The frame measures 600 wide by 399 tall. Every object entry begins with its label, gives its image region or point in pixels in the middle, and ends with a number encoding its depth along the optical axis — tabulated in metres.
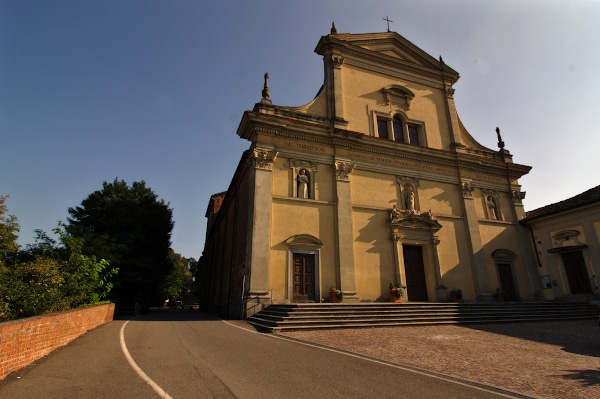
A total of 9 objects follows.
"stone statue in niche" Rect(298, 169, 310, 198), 17.42
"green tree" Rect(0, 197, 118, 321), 8.20
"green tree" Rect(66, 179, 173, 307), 23.83
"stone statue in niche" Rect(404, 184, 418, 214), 19.47
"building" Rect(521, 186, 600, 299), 18.19
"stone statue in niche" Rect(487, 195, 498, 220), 21.88
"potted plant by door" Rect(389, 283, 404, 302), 16.41
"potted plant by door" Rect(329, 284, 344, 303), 15.40
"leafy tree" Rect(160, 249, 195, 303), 45.21
